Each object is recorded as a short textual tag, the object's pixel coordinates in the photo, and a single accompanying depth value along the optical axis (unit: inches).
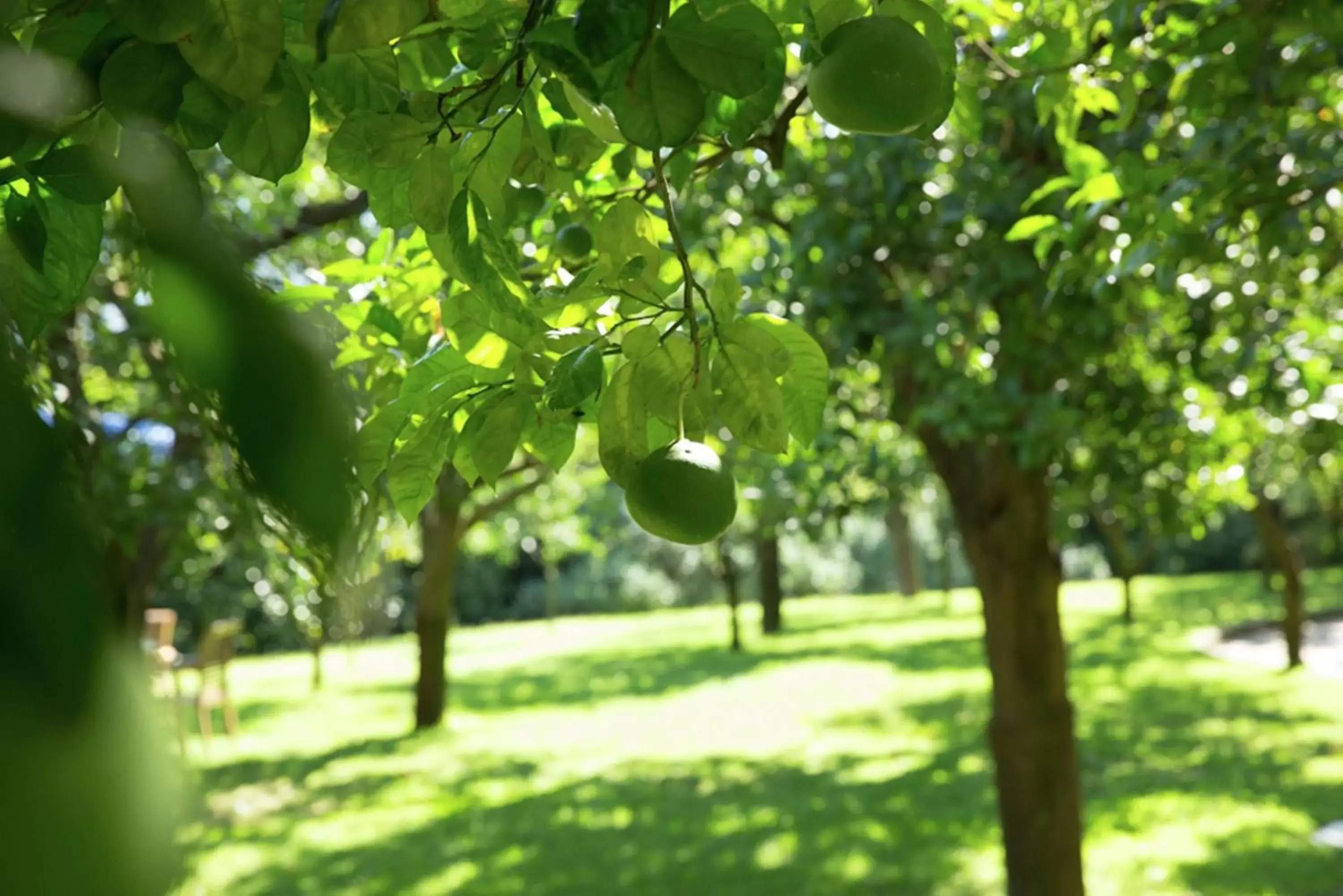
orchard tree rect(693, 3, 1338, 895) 79.9
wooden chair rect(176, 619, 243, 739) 452.8
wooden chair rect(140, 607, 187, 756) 416.8
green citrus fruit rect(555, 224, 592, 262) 50.6
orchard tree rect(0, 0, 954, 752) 24.8
